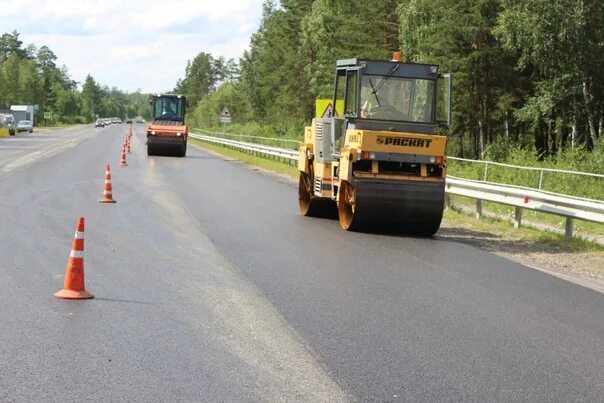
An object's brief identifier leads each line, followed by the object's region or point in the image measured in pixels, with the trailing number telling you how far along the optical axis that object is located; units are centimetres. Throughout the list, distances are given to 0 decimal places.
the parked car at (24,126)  9276
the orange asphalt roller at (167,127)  4009
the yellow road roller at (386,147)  1395
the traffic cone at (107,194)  1819
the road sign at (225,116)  5457
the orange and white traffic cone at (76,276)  808
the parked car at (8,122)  7731
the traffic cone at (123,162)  3226
